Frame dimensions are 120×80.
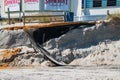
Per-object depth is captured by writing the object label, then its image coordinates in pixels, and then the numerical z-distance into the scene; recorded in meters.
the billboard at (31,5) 38.75
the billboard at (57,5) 38.44
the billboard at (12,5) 40.12
